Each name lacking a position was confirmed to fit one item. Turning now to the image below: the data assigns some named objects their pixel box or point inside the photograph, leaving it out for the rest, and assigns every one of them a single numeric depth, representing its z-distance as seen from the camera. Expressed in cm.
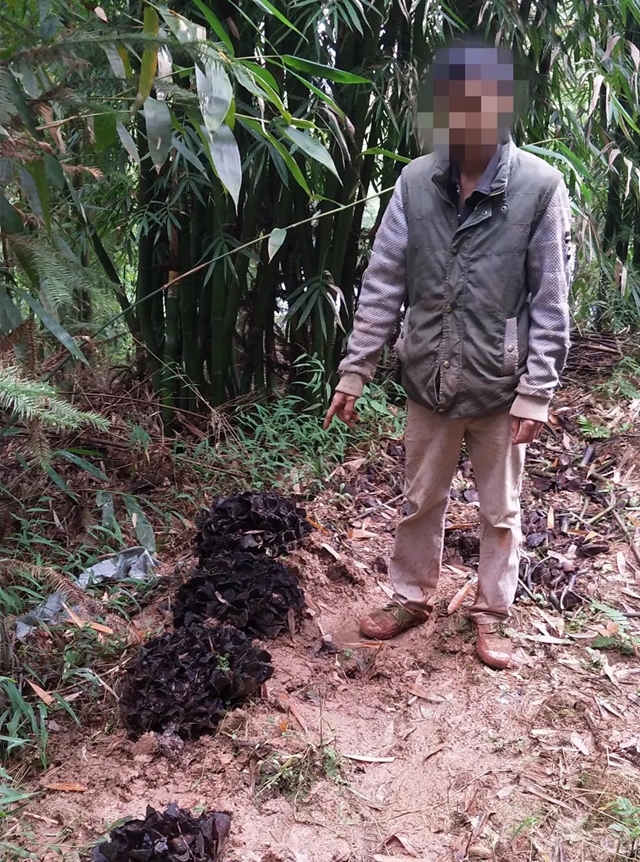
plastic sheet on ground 201
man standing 160
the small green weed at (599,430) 306
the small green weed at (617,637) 198
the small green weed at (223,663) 174
